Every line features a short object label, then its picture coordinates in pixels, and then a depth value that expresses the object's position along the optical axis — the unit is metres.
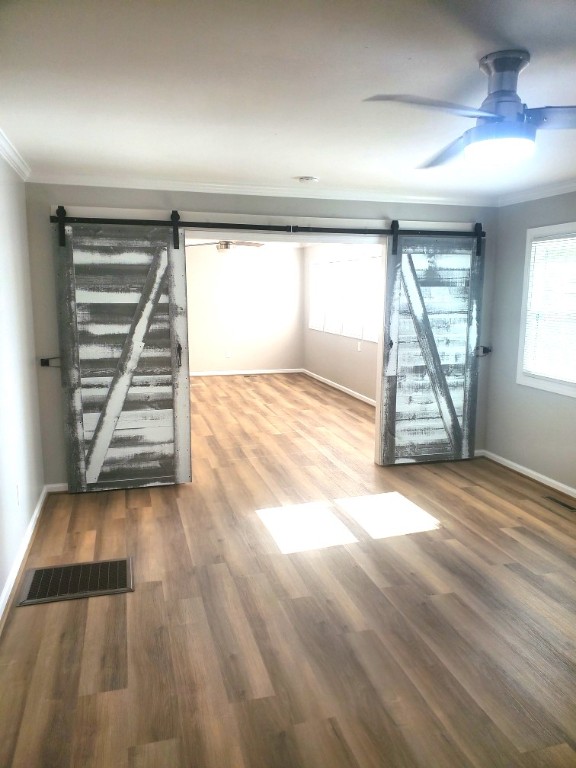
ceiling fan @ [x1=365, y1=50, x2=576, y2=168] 1.86
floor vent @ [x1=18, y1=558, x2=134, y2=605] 2.86
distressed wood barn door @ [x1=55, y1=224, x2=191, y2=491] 4.04
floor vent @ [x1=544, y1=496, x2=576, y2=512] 4.01
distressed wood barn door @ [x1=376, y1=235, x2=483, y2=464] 4.75
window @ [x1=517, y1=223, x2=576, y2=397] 4.17
